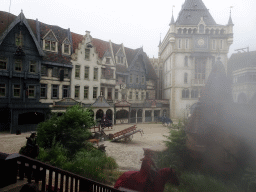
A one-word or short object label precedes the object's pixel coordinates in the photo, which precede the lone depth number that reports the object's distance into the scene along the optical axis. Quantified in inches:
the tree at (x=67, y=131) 399.9
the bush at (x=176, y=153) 315.9
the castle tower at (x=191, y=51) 1342.3
